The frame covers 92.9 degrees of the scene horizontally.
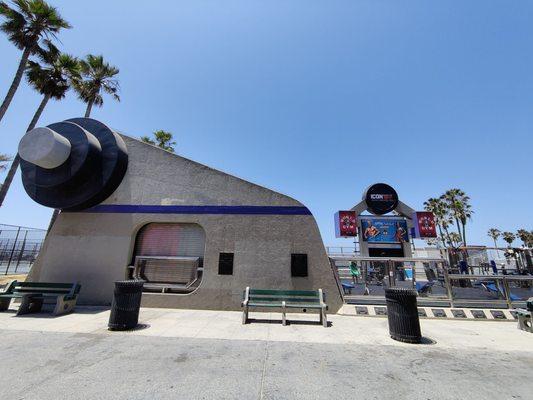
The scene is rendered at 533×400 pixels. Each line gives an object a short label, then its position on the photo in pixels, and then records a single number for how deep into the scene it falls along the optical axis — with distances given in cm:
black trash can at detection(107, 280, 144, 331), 671
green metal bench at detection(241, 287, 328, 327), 787
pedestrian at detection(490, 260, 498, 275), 1706
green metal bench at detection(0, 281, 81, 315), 830
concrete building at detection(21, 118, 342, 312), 981
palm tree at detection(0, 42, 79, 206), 1705
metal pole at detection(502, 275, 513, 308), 914
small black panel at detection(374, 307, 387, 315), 892
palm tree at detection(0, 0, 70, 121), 1532
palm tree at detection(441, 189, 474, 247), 4359
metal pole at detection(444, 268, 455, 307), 913
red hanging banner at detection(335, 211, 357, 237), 1612
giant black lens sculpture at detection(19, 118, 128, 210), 975
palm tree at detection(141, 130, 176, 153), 2789
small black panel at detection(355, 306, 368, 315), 903
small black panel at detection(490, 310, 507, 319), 869
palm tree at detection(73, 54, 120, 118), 2012
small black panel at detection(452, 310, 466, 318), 877
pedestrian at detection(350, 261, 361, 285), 1173
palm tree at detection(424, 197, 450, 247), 4450
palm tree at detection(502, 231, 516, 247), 6541
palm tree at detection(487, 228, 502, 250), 6922
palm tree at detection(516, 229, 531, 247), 5868
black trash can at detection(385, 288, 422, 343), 619
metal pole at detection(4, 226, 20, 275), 1809
